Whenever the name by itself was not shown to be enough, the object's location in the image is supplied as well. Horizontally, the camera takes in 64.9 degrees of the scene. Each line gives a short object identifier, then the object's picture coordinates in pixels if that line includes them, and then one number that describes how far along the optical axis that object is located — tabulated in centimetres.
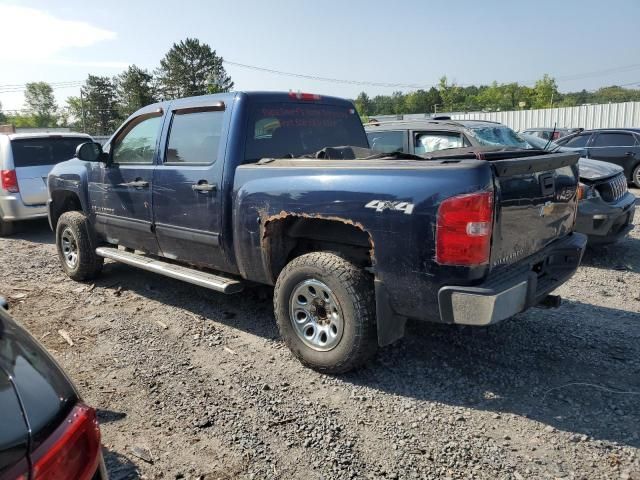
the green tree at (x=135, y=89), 6888
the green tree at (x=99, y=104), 8275
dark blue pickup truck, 289
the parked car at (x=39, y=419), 132
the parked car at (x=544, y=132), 1890
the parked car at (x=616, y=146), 1286
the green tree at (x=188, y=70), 7194
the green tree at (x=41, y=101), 10838
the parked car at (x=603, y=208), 614
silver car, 859
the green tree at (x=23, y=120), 10255
